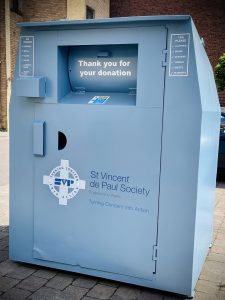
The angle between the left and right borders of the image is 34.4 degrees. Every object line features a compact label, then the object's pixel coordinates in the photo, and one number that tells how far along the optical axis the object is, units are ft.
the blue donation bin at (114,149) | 8.59
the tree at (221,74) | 54.80
